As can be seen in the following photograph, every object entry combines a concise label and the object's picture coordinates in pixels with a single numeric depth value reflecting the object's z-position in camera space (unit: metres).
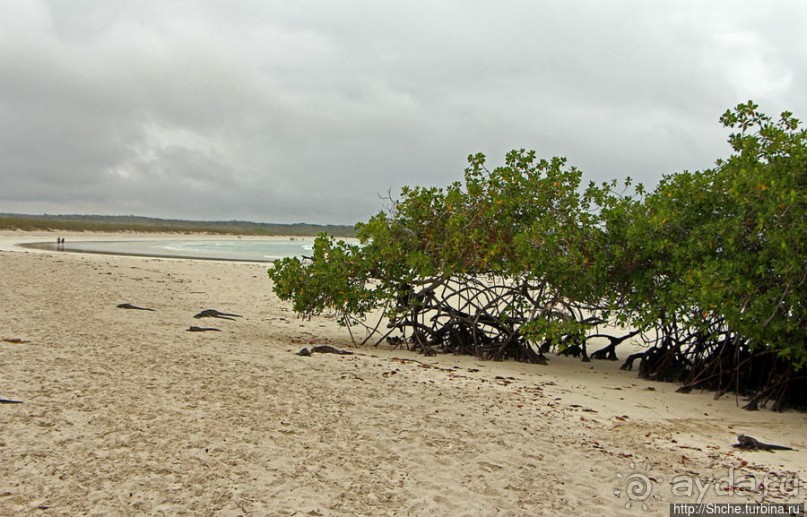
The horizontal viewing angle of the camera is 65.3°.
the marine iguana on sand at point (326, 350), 9.06
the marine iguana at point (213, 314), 12.31
